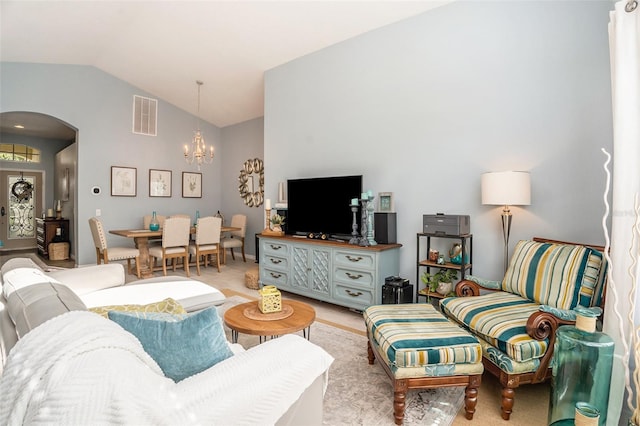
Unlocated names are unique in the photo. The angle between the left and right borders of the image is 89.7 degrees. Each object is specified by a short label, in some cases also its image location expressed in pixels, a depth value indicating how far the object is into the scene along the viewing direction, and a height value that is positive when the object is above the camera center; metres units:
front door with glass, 7.84 +0.26
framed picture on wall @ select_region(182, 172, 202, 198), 7.00 +0.68
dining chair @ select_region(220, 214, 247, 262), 6.29 -0.44
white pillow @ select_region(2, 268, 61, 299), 1.34 -0.28
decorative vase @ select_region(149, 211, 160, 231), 5.50 -0.17
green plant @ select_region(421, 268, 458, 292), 3.16 -0.63
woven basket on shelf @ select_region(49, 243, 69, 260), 6.87 -0.75
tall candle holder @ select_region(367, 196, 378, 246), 3.55 -0.08
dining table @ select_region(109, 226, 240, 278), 5.14 -0.46
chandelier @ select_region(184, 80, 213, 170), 7.00 +1.27
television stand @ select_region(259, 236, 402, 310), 3.37 -0.62
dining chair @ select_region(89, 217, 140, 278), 4.92 -0.55
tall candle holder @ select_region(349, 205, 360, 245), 3.58 -0.15
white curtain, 1.68 +0.15
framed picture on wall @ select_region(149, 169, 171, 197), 6.51 +0.68
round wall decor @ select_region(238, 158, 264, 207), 6.49 +0.69
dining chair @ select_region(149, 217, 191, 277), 5.11 -0.42
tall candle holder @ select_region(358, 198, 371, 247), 3.52 -0.10
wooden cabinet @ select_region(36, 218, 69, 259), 7.01 -0.33
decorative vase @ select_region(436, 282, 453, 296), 3.11 -0.72
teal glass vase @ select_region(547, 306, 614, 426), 1.52 -0.75
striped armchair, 1.83 -0.62
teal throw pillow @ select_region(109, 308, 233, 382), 1.01 -0.41
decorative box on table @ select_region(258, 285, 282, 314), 2.28 -0.61
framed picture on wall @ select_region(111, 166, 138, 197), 6.01 +0.67
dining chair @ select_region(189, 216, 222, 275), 5.43 -0.40
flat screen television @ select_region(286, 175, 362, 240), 3.81 +0.13
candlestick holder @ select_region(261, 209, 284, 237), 4.39 -0.22
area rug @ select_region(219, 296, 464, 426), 1.81 -1.14
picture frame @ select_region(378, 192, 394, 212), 3.63 +0.15
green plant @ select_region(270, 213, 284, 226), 4.46 -0.07
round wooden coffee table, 2.01 -0.70
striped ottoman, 1.77 -0.82
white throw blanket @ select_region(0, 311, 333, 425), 0.63 -0.37
